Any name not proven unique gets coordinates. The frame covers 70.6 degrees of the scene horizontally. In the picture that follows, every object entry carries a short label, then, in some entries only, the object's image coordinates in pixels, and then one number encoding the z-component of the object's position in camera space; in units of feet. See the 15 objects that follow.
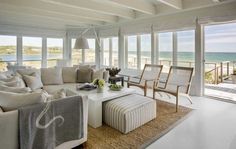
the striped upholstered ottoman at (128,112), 8.67
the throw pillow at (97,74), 15.85
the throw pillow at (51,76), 14.61
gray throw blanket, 5.51
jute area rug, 7.56
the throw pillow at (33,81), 12.48
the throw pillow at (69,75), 15.76
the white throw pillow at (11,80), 9.70
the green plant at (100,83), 11.05
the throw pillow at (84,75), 15.80
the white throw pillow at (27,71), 13.35
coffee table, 9.43
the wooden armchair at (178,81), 13.14
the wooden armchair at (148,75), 15.45
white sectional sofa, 5.20
